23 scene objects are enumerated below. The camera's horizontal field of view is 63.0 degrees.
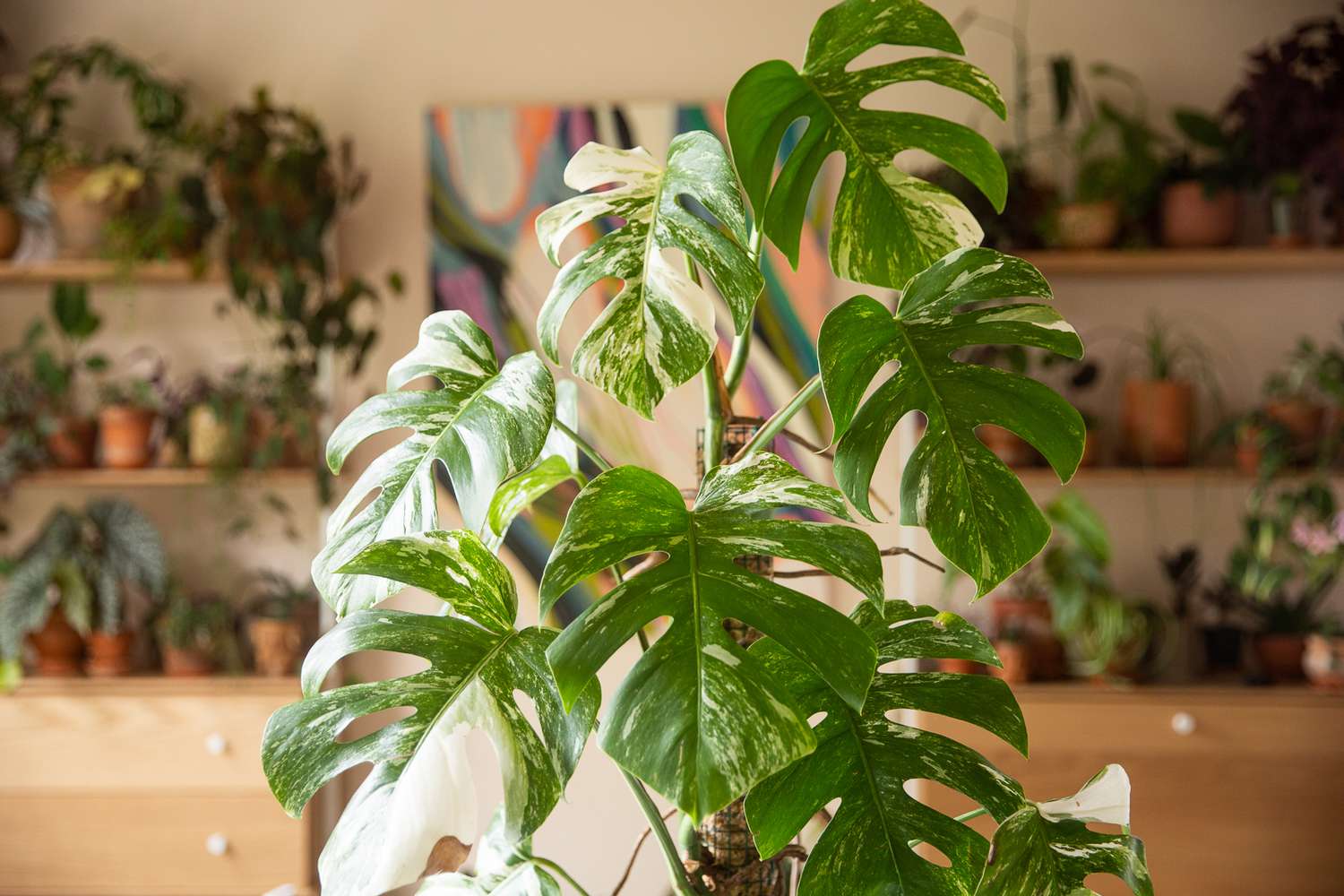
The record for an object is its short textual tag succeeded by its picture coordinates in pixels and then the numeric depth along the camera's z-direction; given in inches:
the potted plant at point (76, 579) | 104.3
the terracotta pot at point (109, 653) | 108.4
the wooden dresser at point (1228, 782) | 96.8
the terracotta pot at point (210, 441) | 107.1
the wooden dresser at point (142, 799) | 102.0
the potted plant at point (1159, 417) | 107.3
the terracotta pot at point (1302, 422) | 104.0
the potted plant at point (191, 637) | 107.1
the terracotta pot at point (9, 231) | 110.5
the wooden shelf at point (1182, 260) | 105.2
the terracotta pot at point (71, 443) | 110.0
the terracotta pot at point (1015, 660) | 103.1
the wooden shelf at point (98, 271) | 108.2
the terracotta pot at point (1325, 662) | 100.4
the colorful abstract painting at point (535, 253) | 115.1
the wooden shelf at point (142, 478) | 107.9
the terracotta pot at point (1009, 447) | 107.7
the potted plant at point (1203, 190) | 104.9
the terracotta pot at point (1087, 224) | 106.4
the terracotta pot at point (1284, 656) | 103.3
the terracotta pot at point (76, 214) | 109.4
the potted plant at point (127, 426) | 109.3
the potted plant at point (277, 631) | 106.9
